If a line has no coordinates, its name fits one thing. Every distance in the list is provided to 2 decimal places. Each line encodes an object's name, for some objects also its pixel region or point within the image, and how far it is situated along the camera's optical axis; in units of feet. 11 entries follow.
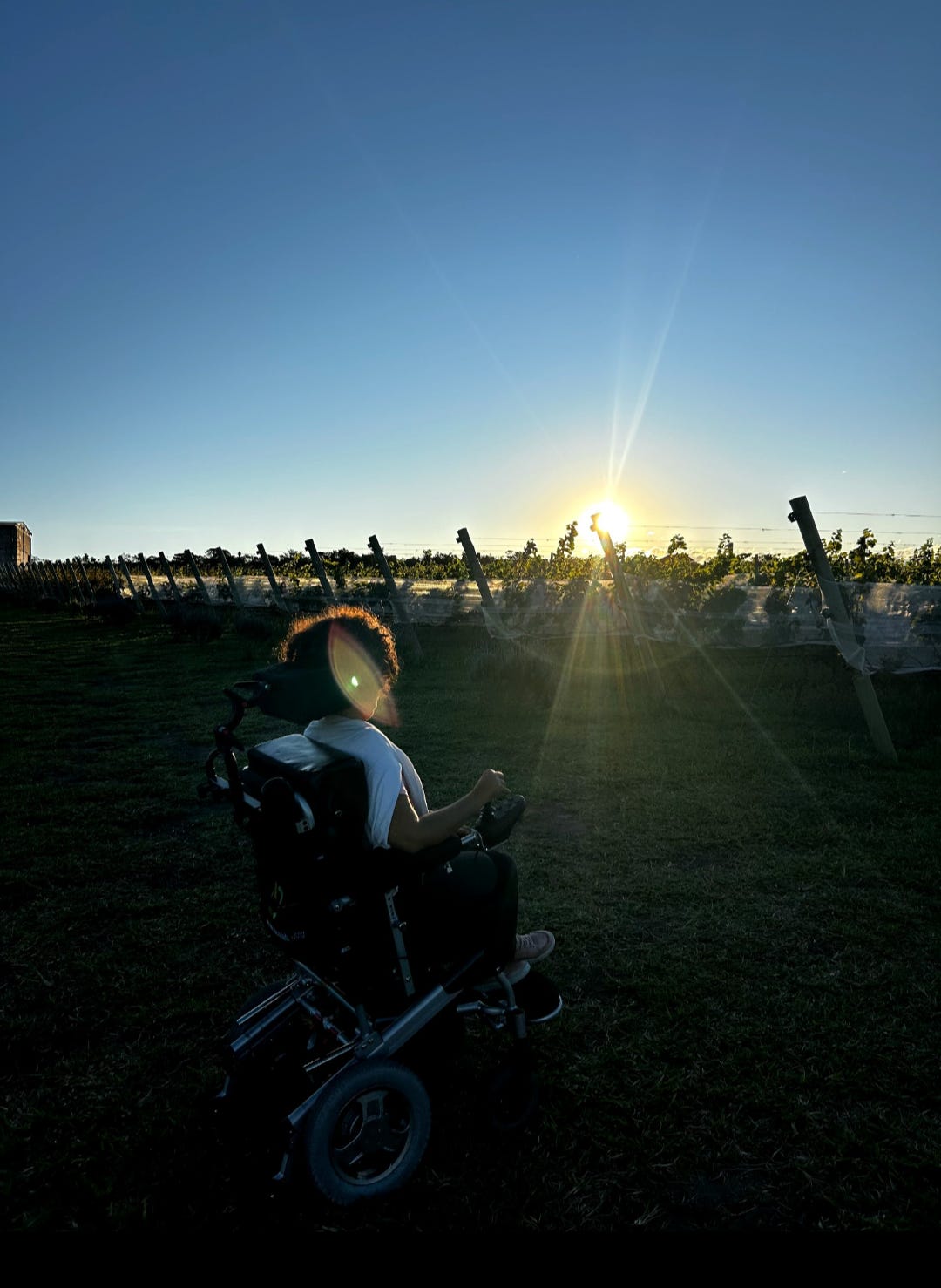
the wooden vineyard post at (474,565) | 37.65
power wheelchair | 6.25
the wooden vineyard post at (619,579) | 32.55
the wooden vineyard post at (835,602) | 20.74
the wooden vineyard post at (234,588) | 60.90
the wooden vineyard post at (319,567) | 48.85
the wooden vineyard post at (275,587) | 55.62
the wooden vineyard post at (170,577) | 72.52
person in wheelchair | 6.68
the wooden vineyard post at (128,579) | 77.45
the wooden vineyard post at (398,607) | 41.01
